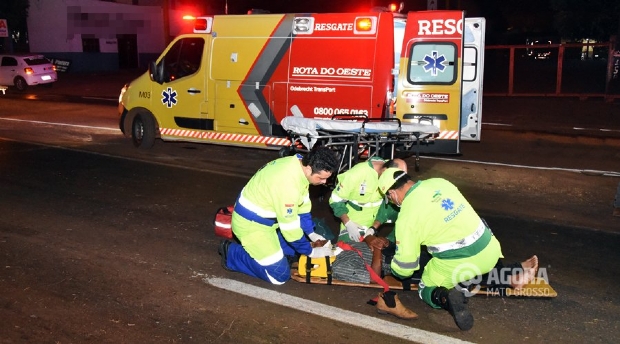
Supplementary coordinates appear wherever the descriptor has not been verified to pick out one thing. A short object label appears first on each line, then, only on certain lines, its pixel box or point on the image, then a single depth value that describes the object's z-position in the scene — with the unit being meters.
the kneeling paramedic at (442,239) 4.90
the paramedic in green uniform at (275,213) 5.41
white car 26.81
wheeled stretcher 7.99
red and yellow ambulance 9.83
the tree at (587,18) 37.04
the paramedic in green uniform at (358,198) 6.40
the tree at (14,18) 36.62
